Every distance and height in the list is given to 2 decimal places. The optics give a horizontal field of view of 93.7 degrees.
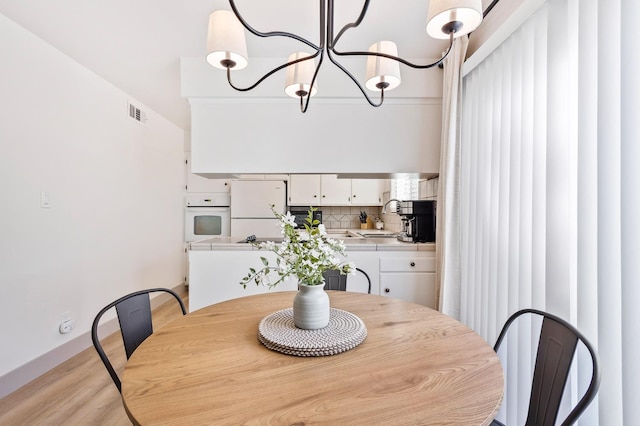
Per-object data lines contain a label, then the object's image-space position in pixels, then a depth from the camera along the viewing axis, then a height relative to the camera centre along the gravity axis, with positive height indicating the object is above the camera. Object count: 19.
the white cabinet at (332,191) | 4.45 +0.34
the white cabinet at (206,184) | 4.37 +0.41
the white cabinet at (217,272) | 2.49 -0.50
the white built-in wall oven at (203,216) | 4.38 -0.05
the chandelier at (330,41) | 0.95 +0.68
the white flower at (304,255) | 1.02 -0.14
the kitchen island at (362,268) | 2.49 -0.48
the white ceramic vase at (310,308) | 1.05 -0.33
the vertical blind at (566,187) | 0.96 +0.12
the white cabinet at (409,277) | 2.49 -0.52
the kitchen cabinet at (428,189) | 2.77 +0.25
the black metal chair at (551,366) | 0.83 -0.45
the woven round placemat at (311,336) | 0.92 -0.41
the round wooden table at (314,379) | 0.65 -0.43
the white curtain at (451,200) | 2.09 +0.11
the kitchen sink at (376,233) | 3.71 -0.25
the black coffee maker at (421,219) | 2.64 -0.04
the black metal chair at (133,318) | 1.18 -0.44
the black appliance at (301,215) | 4.50 -0.02
